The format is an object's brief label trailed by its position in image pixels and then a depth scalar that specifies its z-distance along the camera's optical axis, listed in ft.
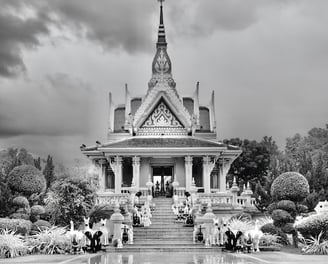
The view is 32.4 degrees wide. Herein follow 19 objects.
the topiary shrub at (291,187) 83.30
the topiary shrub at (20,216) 87.03
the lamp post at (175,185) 111.24
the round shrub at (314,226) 66.18
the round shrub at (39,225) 78.75
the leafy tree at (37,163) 156.78
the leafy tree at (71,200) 87.66
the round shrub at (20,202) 92.99
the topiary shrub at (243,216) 91.20
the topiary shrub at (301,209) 82.43
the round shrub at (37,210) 91.04
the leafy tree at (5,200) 93.20
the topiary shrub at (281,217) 79.10
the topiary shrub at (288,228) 77.66
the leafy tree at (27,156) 232.73
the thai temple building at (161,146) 119.65
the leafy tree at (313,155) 102.32
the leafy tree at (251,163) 188.96
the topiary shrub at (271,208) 84.39
